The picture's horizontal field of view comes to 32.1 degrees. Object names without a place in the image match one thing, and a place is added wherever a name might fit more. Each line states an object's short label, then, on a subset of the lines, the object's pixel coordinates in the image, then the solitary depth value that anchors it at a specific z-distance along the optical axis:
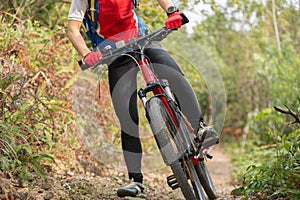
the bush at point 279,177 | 3.23
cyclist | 3.59
